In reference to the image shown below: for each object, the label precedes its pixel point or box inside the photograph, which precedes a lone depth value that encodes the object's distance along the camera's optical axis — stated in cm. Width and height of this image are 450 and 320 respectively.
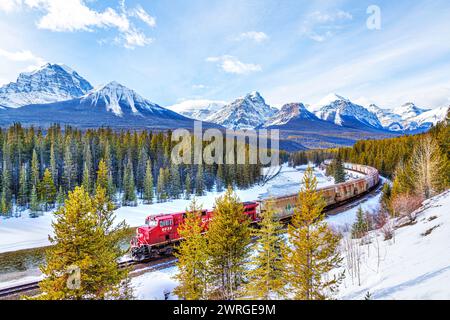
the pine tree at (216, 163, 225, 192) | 7856
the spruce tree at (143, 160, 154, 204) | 6056
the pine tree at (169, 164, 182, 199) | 6744
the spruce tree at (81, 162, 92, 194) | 5369
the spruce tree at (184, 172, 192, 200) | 6775
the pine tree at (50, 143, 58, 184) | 5850
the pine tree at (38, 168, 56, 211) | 5219
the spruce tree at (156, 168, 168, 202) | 6281
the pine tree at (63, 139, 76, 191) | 5859
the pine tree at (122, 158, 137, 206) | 5766
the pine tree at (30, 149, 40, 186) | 5416
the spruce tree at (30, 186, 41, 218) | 4775
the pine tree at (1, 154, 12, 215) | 4597
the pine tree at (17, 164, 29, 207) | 5191
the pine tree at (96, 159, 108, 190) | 4813
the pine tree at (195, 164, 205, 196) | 7075
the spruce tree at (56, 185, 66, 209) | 5128
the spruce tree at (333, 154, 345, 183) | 7062
